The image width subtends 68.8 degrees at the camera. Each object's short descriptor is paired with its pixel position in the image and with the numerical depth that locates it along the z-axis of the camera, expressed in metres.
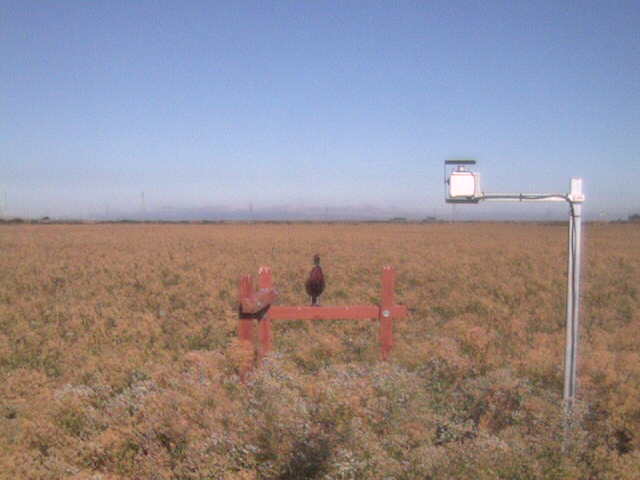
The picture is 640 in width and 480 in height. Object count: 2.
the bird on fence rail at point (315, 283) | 4.38
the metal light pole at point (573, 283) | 3.22
